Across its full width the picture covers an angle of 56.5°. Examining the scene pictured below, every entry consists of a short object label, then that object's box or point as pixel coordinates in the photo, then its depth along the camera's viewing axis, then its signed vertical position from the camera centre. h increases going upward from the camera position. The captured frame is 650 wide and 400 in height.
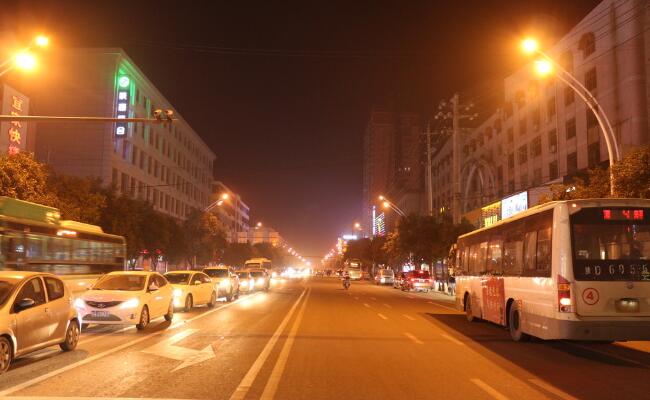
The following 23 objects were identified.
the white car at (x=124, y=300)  15.12 -0.78
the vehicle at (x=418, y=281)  47.50 -0.83
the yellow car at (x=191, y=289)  21.86 -0.71
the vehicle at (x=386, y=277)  68.00 -0.74
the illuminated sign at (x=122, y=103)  60.72 +16.79
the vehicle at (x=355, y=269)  93.32 +0.22
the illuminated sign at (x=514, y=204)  49.81 +5.75
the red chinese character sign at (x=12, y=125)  41.56 +10.20
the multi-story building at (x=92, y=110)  60.31 +16.28
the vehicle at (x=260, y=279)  42.65 -0.63
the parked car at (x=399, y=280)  52.54 -0.88
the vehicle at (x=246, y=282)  39.38 -0.78
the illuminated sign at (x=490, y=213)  58.19 +5.78
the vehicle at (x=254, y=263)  61.36 +0.72
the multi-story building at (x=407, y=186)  121.00 +19.57
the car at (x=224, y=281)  28.73 -0.55
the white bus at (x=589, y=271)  11.34 +0.00
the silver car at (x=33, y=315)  9.33 -0.77
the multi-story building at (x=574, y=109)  40.00 +12.86
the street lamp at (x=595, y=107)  19.53 +5.52
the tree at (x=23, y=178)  24.39 +3.77
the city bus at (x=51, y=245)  17.03 +0.81
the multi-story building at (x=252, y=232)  127.75 +10.99
